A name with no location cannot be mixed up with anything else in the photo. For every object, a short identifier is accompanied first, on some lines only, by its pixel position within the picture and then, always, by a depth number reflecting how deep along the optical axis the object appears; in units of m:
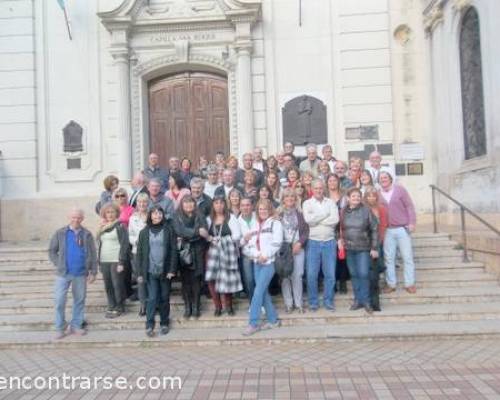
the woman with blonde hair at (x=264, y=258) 6.55
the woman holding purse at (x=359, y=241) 6.90
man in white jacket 7.04
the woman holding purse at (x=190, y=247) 6.78
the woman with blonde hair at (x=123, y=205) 7.42
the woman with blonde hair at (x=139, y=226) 7.02
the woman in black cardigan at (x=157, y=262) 6.55
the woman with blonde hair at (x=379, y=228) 7.00
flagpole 11.91
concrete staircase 6.33
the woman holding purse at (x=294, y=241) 6.92
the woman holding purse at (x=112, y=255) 7.12
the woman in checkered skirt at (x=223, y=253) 6.84
